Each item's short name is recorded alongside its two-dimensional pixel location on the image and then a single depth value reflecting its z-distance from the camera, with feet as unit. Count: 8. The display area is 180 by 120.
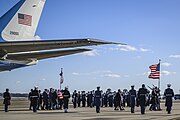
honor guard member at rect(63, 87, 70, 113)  76.02
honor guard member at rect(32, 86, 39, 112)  77.92
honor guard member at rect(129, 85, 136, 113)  77.15
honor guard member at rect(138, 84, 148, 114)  72.33
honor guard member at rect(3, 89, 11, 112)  81.05
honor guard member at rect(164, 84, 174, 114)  73.18
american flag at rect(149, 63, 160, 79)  106.01
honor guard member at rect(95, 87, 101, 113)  76.07
